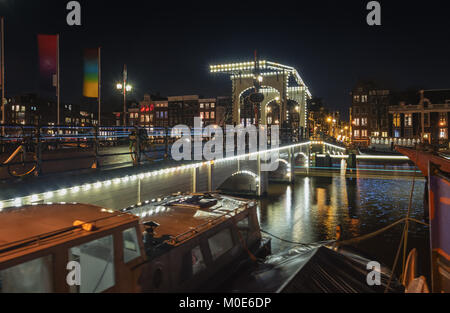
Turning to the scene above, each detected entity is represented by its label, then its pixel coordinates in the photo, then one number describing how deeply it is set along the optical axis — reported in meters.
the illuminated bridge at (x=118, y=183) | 7.57
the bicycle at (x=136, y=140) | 11.30
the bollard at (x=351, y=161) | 41.98
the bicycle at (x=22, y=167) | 7.89
